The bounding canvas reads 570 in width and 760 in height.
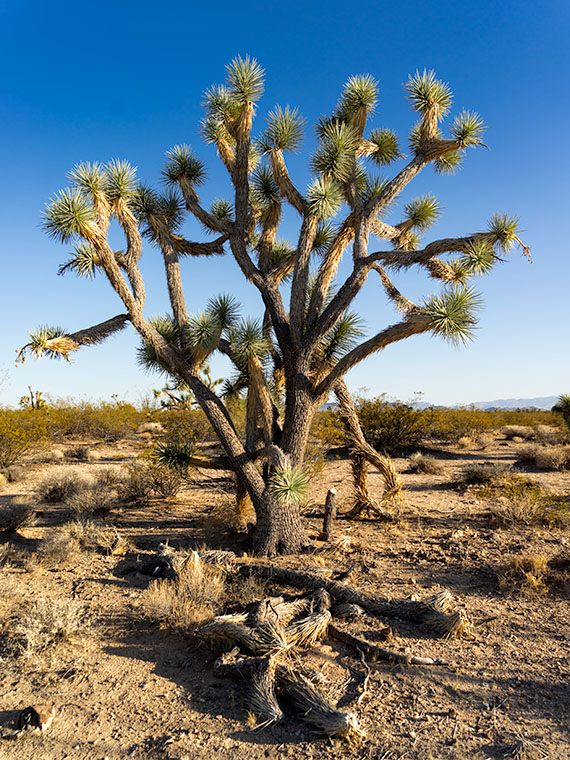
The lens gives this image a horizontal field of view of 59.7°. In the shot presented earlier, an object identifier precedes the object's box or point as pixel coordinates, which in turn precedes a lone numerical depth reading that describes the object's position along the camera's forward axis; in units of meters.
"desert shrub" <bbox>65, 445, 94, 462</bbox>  15.52
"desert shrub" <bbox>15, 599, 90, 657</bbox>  4.38
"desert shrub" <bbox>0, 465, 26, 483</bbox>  12.35
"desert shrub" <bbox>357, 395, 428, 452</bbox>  16.16
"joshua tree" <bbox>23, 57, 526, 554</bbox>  6.50
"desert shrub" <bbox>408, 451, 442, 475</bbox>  13.03
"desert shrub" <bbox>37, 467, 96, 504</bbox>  10.45
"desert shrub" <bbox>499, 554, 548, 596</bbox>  5.46
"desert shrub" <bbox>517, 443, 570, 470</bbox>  13.17
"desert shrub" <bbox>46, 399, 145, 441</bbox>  18.41
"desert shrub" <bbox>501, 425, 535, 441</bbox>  20.20
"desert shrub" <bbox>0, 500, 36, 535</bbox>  7.94
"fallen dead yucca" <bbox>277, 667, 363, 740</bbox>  3.25
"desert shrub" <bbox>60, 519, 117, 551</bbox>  7.21
